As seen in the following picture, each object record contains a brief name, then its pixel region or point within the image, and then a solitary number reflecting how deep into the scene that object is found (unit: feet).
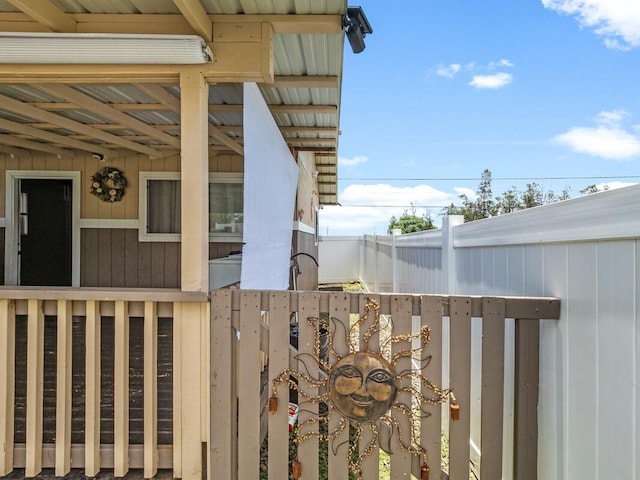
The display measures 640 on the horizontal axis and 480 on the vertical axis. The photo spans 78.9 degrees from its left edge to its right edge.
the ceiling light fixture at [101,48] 6.53
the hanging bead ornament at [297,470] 6.28
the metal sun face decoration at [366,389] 6.05
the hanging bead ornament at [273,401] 6.33
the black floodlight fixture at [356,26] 7.29
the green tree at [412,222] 66.41
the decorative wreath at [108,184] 17.20
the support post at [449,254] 9.80
